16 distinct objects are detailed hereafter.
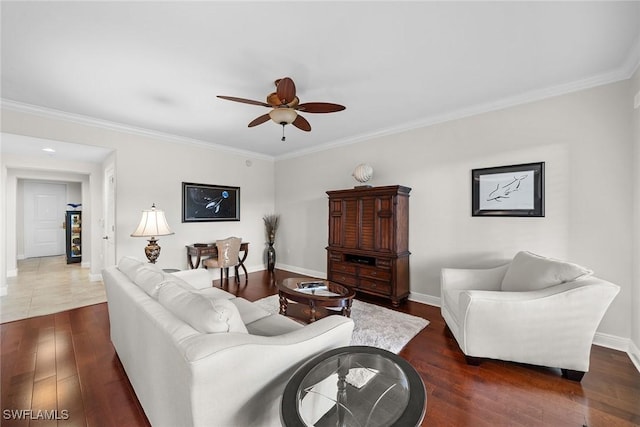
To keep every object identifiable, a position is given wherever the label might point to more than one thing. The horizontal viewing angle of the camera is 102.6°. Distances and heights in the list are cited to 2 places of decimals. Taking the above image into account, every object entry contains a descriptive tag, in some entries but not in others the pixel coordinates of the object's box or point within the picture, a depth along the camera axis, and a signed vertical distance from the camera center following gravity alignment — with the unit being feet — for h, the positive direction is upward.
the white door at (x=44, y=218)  21.76 -0.52
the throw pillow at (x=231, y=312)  3.97 -1.59
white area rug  8.16 -4.09
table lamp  10.38 -0.66
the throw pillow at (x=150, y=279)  5.32 -1.48
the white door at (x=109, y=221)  13.85 -0.52
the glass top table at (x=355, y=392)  3.07 -2.40
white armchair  6.14 -2.67
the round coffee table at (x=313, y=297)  8.11 -2.79
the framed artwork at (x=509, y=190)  9.16 +0.84
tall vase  17.79 -3.18
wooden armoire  11.46 -1.33
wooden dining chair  13.92 -2.37
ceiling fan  7.41 +3.24
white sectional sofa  3.22 -2.11
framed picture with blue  14.82 +0.60
